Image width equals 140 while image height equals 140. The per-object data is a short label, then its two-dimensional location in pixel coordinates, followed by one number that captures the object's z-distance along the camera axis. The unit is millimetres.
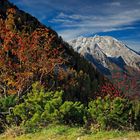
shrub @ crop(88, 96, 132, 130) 7752
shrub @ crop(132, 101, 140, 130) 7748
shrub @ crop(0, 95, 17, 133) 9213
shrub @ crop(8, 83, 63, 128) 8256
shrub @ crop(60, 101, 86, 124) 8235
